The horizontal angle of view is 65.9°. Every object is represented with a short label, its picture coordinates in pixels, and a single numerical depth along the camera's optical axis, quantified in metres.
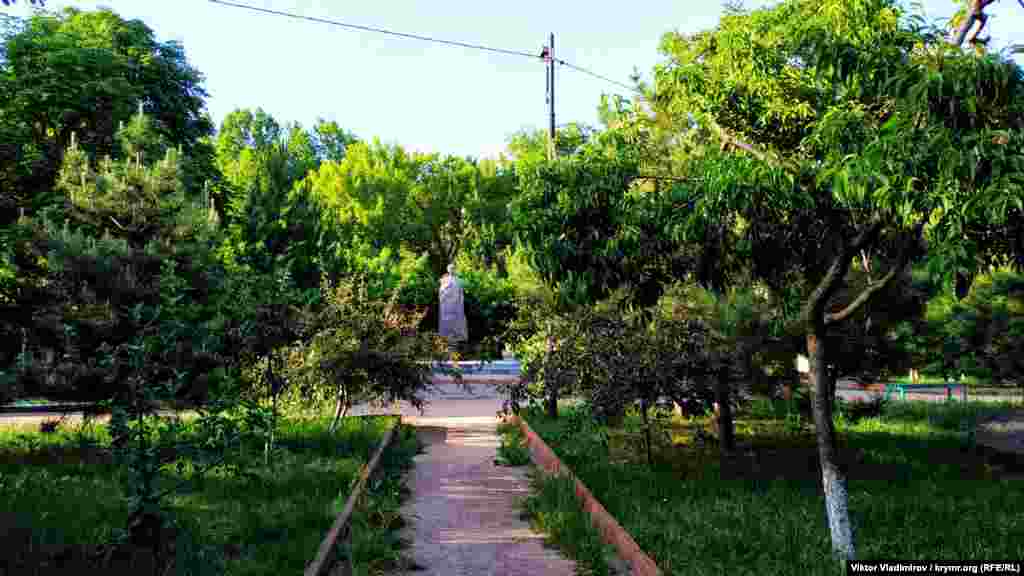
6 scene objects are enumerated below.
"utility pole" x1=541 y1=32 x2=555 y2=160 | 19.98
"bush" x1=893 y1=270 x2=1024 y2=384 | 18.25
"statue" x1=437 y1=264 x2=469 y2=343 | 24.19
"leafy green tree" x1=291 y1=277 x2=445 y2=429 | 13.54
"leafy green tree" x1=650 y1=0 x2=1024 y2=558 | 5.14
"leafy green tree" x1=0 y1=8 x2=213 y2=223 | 18.47
